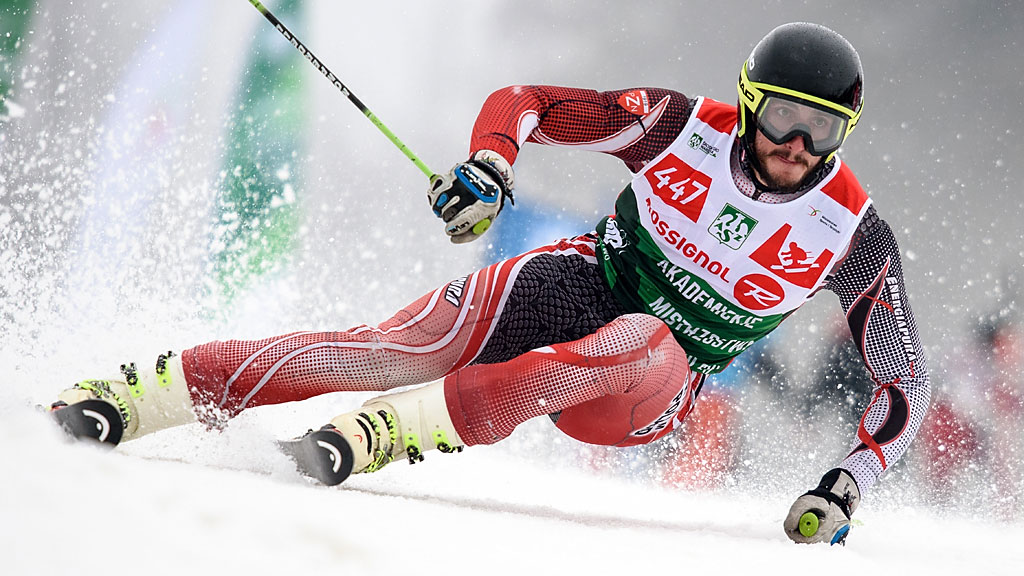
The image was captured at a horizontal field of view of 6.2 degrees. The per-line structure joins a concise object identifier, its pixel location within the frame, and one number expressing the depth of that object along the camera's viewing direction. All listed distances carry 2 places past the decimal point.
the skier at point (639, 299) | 13.64
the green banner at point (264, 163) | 18.93
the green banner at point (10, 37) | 16.78
